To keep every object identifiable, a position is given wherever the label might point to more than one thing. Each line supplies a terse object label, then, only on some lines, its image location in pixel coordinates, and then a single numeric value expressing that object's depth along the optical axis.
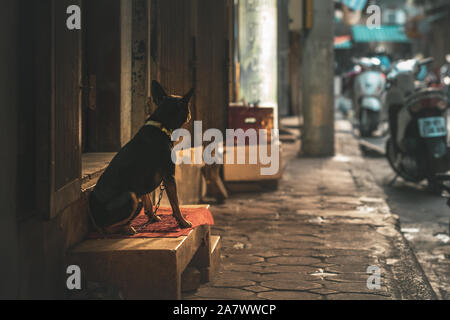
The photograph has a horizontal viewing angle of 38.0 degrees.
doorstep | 4.07
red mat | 4.51
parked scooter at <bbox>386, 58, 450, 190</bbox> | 10.11
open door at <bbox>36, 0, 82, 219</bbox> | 3.56
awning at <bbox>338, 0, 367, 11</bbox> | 21.34
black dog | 4.20
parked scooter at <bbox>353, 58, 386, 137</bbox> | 18.55
